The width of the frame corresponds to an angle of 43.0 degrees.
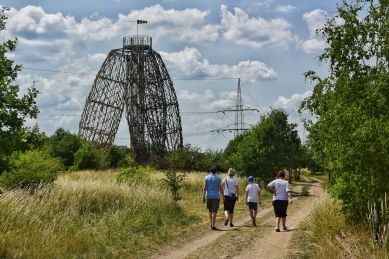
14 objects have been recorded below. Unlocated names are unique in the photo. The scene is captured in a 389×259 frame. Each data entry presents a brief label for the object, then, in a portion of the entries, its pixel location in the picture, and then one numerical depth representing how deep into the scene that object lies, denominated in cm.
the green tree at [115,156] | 6010
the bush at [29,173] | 1725
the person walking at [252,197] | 1700
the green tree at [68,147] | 5180
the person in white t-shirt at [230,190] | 1650
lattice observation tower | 5306
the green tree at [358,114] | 1117
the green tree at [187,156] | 5188
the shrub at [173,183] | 2302
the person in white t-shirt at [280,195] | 1506
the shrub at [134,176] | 2728
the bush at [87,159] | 4872
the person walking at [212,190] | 1611
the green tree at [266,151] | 3984
